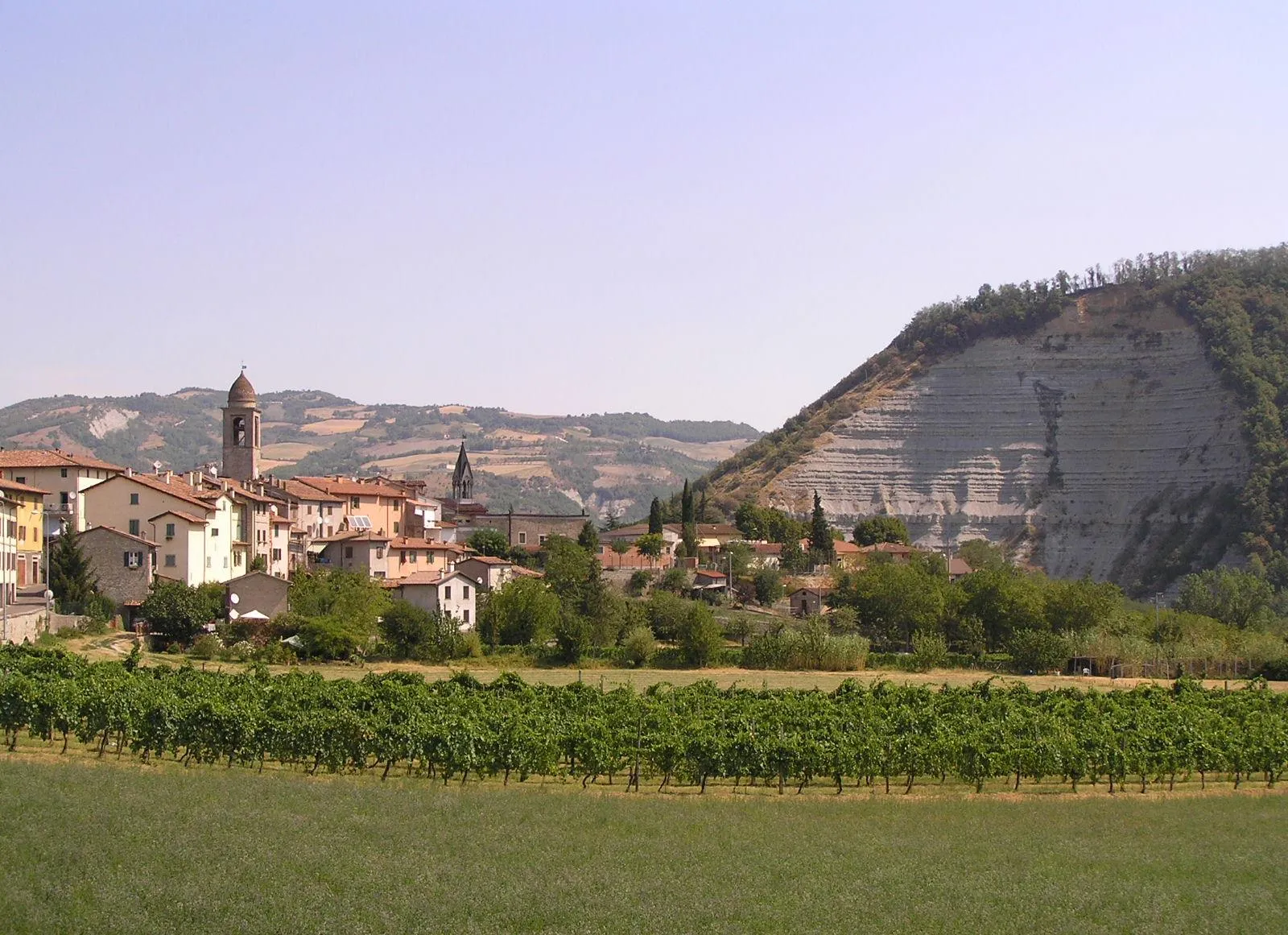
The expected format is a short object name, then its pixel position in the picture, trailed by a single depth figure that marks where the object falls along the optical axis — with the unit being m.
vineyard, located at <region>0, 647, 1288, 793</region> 34.53
